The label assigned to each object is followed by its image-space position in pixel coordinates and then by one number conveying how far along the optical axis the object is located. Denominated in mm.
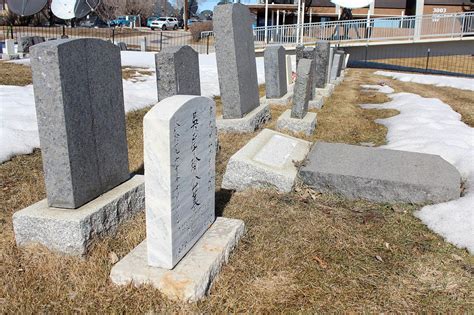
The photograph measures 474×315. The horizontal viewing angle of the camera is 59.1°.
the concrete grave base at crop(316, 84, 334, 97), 11641
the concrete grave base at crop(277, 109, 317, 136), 7301
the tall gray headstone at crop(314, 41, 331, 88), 11580
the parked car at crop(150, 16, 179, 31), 53812
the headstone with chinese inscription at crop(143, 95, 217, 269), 2527
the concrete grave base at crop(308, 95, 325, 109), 10023
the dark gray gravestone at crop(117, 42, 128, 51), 23209
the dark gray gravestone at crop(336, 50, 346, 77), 16641
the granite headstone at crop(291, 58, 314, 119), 7297
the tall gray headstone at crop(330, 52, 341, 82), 15722
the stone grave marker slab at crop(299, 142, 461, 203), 4328
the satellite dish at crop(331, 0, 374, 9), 27578
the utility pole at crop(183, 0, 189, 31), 51406
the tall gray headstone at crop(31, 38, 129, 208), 3012
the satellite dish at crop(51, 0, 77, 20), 22031
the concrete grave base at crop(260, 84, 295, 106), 10156
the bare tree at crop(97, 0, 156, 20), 44562
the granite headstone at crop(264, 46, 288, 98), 10117
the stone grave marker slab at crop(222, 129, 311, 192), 4641
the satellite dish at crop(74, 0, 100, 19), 22609
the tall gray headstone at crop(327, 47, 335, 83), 14377
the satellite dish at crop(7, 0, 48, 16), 21484
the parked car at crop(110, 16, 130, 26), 55253
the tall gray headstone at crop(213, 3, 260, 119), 6660
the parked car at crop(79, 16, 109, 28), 54262
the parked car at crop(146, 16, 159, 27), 55969
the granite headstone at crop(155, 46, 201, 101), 4840
